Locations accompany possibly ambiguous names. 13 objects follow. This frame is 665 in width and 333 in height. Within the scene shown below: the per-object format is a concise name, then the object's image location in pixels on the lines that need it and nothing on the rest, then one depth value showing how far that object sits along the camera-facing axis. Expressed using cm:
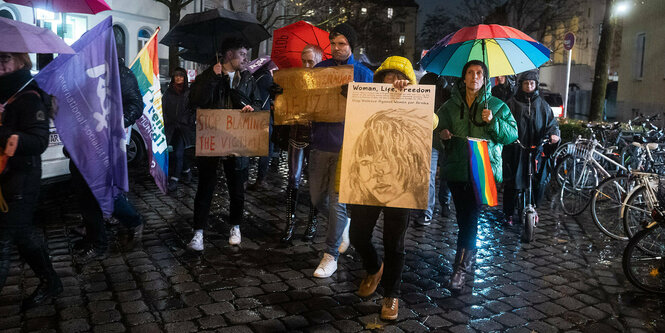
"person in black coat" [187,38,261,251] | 561
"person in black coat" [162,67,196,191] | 959
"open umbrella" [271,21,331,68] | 701
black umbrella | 662
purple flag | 465
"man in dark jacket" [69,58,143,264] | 533
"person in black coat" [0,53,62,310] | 402
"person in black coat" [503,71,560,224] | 705
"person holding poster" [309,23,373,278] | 513
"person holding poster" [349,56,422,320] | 402
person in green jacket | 487
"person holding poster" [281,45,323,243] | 582
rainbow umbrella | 559
